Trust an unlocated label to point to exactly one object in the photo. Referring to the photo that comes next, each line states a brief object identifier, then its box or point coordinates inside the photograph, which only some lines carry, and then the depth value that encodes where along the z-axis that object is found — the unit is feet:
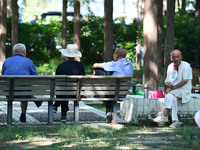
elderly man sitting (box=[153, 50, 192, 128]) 56.65
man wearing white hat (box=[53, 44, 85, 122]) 57.72
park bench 53.01
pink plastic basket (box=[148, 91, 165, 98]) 61.82
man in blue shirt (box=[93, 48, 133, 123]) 58.85
